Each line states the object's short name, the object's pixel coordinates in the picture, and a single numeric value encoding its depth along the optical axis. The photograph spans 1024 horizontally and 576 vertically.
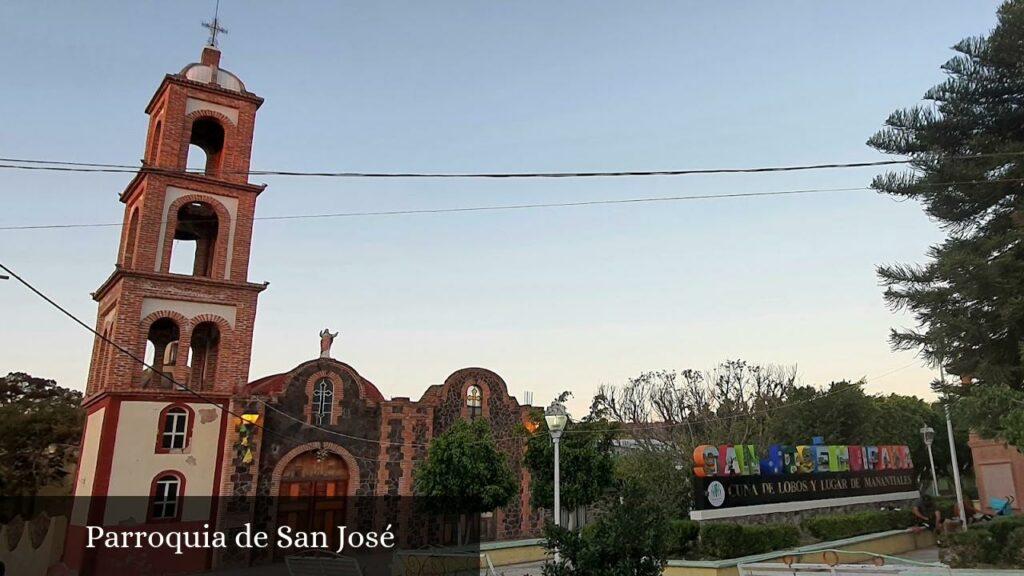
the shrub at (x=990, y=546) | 13.29
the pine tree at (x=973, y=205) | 15.20
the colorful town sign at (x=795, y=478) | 18.11
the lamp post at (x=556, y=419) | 12.84
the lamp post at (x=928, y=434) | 23.73
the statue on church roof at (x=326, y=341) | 24.26
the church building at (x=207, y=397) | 19.72
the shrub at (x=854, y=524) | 19.84
